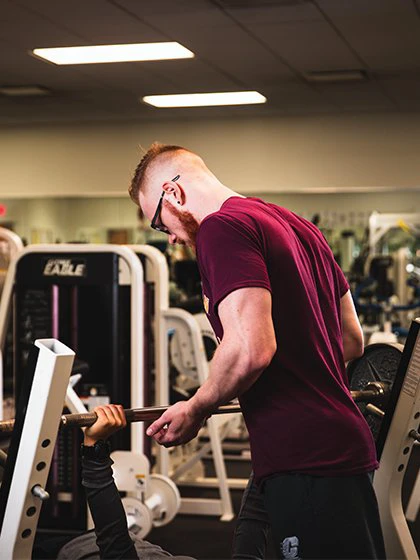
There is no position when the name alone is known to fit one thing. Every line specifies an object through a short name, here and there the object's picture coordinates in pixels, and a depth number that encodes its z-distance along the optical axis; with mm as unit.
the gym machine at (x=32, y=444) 1762
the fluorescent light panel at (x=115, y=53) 5652
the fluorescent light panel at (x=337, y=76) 6410
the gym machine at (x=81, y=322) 4250
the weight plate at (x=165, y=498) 4426
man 1689
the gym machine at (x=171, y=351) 4723
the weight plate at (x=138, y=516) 4172
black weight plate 2487
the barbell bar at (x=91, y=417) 1826
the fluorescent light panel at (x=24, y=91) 7039
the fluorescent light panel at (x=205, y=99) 7309
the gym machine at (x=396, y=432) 2305
